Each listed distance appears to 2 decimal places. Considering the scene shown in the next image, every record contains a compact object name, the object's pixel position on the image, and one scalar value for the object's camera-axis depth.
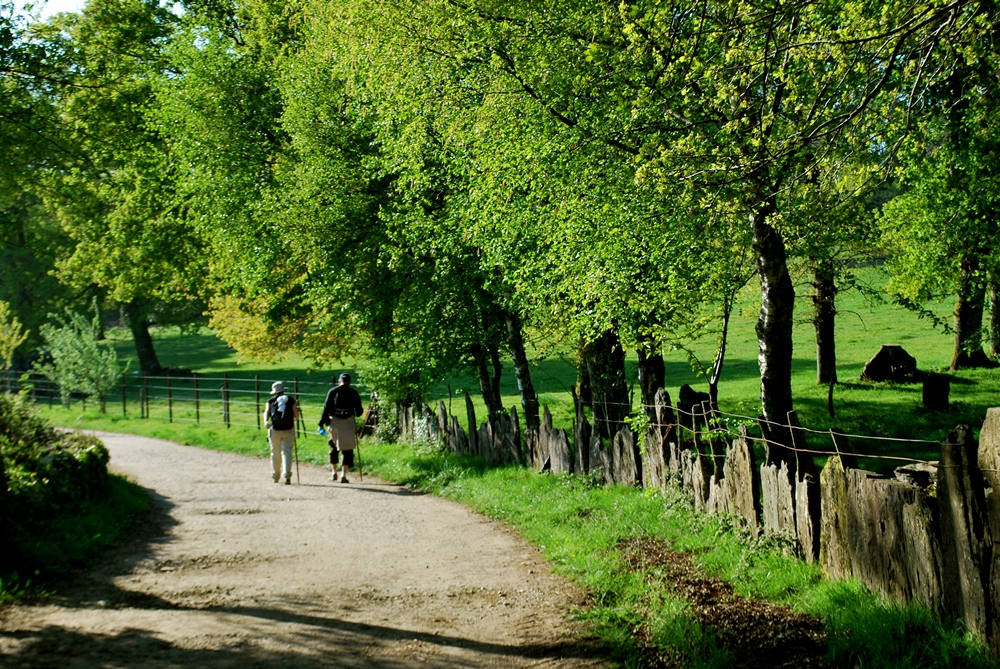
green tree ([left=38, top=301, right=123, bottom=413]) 32.50
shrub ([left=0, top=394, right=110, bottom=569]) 9.80
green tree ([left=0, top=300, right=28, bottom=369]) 17.68
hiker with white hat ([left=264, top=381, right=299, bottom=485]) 16.53
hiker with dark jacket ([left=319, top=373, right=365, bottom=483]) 16.69
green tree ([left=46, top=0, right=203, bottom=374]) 25.28
